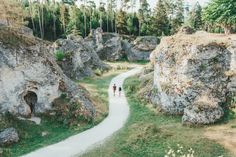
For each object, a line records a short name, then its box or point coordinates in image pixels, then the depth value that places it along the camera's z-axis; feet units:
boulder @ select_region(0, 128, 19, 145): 56.64
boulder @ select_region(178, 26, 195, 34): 100.74
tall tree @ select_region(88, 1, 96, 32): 177.98
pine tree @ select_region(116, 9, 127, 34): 179.87
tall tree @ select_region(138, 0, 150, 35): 181.59
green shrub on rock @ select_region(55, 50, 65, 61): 105.16
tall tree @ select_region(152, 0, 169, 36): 178.47
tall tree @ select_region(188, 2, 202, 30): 190.09
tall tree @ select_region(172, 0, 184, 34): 185.94
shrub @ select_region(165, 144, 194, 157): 53.01
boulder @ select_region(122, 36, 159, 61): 151.36
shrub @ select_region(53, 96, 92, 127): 65.76
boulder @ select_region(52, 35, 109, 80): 106.40
